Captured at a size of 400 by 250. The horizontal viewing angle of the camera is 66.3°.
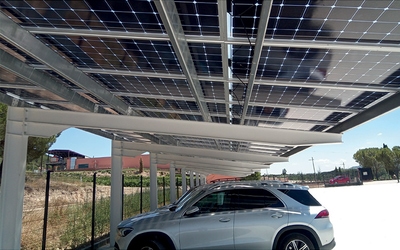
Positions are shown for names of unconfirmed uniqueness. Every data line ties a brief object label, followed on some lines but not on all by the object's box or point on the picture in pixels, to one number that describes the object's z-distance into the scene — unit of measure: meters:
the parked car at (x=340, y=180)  57.28
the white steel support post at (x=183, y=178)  25.62
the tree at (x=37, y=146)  16.86
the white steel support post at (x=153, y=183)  15.87
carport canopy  4.91
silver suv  6.70
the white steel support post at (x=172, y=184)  20.57
